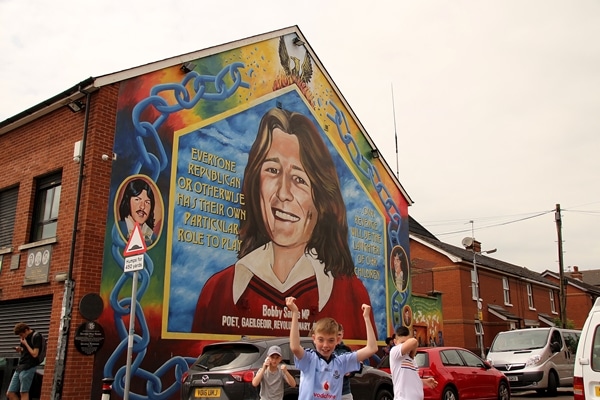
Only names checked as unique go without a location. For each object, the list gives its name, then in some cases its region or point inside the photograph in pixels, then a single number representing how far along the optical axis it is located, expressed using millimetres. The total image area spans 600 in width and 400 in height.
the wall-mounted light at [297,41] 18298
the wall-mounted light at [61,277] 11417
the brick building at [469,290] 31031
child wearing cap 6871
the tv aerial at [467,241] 27438
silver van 17172
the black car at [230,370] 8391
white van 7047
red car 12336
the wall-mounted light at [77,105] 12594
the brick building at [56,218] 11188
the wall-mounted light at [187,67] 14123
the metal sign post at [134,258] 8375
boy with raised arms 4863
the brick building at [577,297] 49000
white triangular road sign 8852
